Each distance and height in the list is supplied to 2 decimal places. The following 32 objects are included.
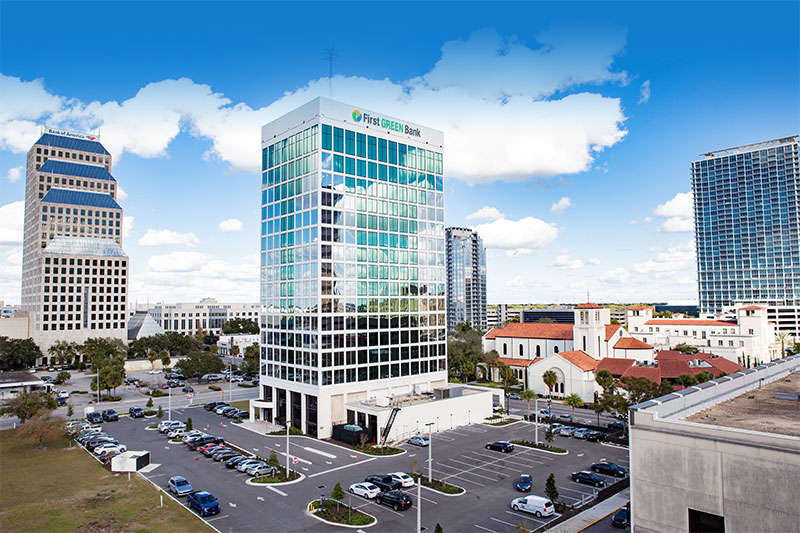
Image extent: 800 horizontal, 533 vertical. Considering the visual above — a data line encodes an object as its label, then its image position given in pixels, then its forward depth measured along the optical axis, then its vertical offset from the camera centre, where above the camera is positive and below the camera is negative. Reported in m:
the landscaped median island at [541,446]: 59.86 -18.15
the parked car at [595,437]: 64.62 -18.08
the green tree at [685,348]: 121.12 -13.50
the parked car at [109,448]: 58.97 -17.20
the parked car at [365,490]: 45.06 -17.08
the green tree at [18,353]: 132.62 -13.81
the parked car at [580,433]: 66.12 -18.02
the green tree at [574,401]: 76.44 -16.01
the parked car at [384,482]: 46.16 -16.89
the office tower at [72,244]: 152.38 +17.44
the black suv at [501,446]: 59.47 -17.68
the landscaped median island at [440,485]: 46.44 -17.50
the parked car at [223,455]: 57.17 -17.53
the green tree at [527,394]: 74.91 -14.75
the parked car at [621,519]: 38.38 -16.93
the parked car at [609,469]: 50.53 -17.48
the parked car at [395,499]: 42.38 -16.95
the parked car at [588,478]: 47.88 -17.42
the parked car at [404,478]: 46.97 -16.87
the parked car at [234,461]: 54.75 -17.38
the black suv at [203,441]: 62.57 -17.56
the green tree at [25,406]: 66.25 -13.68
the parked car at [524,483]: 46.25 -17.19
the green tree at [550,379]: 88.19 -14.62
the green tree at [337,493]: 41.22 -15.74
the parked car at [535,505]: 40.56 -16.87
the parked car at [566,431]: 67.19 -18.08
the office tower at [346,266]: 70.81 +4.49
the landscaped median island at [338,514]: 39.97 -17.34
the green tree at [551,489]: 41.62 -15.91
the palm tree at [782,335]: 167.88 -15.95
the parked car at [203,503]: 41.44 -16.67
